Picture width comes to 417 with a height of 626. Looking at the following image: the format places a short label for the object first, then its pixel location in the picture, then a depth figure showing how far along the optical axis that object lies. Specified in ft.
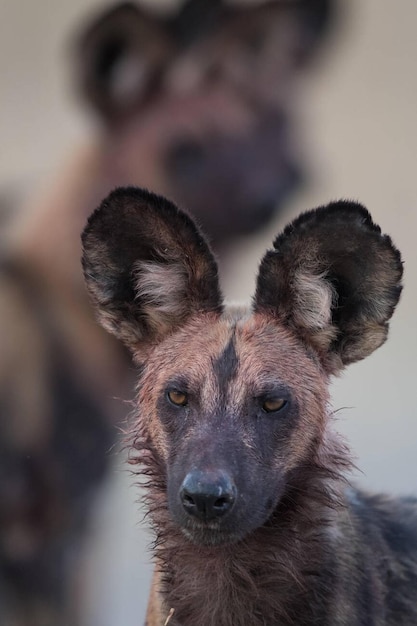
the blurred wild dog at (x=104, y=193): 29.09
